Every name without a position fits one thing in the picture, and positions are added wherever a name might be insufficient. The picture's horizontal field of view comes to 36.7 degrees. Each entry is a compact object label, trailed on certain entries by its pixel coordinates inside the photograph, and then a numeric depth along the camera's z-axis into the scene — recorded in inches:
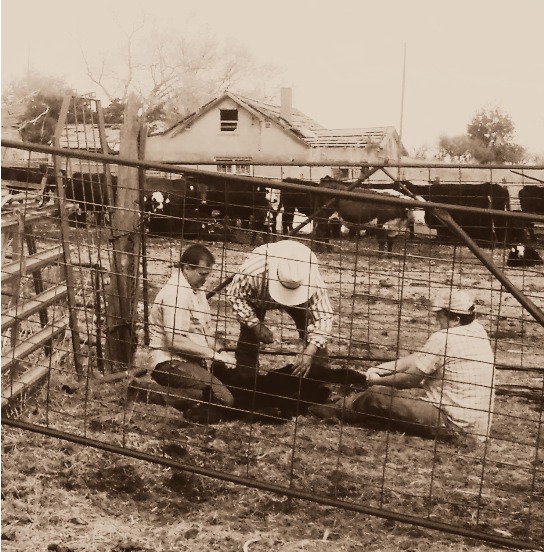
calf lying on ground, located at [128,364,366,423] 222.4
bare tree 2400.3
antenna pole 1916.1
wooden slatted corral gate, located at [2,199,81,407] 204.4
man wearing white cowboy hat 231.8
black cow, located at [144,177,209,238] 800.8
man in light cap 211.3
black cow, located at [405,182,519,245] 778.2
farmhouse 1605.6
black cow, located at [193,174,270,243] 818.8
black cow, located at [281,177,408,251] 764.6
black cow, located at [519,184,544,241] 842.8
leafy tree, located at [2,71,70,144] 1939.5
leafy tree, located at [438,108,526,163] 2797.7
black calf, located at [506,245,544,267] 638.5
